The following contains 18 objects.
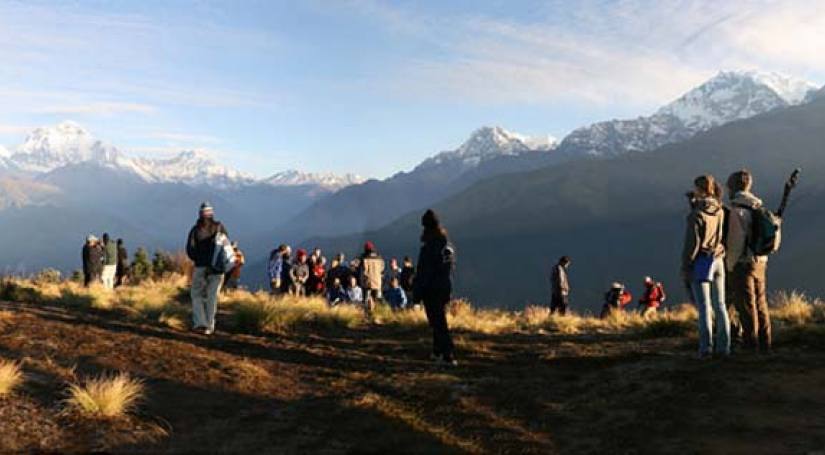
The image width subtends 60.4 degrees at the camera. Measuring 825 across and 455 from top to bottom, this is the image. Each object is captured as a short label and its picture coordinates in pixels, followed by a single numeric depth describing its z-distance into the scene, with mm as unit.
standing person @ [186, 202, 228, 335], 10945
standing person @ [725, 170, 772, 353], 8625
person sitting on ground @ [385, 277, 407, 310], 19609
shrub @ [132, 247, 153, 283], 40094
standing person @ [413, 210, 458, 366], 9758
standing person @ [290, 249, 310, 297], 20125
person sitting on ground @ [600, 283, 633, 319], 19516
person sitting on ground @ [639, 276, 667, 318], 19109
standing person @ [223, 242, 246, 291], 17406
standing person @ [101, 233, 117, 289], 20984
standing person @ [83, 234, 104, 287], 20406
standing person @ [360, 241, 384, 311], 17672
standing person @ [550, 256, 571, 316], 18969
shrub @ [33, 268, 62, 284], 22734
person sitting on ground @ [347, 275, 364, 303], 19658
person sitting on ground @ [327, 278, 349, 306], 19812
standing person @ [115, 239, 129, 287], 23719
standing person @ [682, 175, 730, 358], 8414
